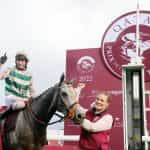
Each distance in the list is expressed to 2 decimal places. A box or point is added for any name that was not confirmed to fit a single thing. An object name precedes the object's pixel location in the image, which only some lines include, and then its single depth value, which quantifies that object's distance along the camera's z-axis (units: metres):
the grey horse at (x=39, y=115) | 3.09
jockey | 3.22
